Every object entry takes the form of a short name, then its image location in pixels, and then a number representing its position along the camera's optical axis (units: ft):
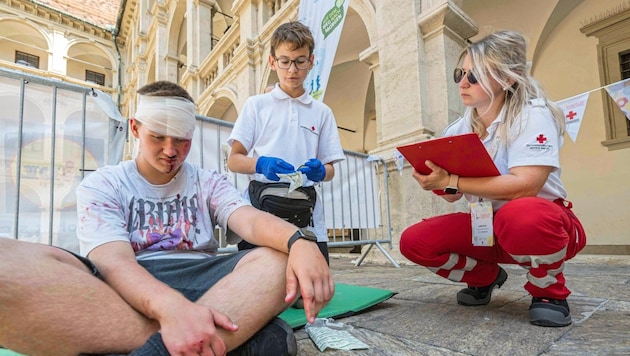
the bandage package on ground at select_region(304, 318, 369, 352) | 4.36
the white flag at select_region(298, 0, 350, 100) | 13.42
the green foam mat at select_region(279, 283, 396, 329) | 5.64
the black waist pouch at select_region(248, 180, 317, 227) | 5.66
